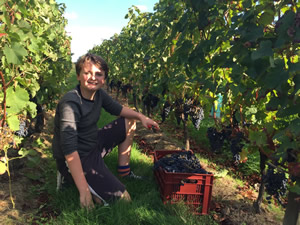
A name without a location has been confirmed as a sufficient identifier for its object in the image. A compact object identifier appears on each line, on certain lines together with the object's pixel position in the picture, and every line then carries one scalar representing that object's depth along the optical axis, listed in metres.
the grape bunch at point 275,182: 2.28
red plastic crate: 2.59
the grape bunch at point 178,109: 4.00
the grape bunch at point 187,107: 3.71
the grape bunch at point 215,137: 3.24
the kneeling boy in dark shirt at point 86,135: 2.38
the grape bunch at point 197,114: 3.70
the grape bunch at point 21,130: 3.24
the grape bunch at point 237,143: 2.79
